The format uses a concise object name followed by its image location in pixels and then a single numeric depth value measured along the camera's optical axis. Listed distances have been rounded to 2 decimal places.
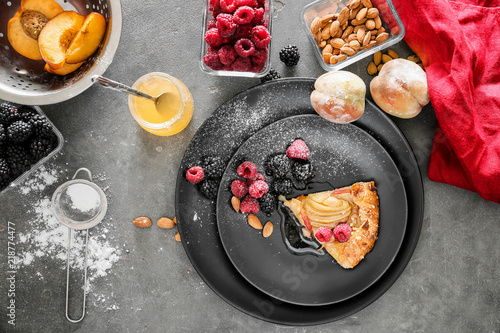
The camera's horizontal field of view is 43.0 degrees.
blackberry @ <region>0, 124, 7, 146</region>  0.70
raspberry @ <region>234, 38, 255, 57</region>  0.69
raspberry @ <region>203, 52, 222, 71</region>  0.71
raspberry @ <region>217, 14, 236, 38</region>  0.68
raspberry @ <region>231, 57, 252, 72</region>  0.70
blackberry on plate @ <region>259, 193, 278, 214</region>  0.73
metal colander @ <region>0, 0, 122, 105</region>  0.67
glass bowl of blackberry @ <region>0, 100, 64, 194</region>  0.70
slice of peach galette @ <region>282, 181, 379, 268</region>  0.74
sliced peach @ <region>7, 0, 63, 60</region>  0.70
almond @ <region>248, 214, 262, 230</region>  0.75
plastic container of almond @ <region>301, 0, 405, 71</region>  0.73
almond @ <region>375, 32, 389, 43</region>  0.73
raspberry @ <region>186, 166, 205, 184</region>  0.72
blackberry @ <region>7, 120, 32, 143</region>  0.70
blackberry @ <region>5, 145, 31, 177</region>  0.71
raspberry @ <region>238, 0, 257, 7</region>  0.70
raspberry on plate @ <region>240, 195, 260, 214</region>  0.73
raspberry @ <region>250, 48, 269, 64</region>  0.71
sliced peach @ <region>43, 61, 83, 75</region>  0.70
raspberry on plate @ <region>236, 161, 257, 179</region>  0.72
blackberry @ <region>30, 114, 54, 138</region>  0.71
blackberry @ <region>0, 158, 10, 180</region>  0.71
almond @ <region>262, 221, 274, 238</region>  0.75
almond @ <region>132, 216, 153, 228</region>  0.77
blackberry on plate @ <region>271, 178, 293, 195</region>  0.73
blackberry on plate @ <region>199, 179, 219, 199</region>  0.73
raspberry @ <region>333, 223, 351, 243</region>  0.73
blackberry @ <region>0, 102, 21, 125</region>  0.71
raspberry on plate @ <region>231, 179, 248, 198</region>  0.73
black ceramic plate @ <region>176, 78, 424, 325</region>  0.73
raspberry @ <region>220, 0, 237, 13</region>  0.69
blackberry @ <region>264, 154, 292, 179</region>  0.72
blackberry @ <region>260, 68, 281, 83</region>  0.74
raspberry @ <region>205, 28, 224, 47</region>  0.69
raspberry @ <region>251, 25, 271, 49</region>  0.69
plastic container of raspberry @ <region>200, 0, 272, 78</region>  0.70
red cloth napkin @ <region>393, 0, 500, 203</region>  0.71
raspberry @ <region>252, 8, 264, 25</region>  0.70
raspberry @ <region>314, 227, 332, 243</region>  0.73
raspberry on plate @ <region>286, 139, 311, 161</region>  0.72
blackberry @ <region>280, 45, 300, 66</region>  0.74
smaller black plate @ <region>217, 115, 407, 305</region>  0.74
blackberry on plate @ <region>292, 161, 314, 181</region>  0.73
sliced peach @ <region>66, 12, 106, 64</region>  0.68
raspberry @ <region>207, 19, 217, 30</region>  0.71
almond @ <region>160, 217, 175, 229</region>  0.77
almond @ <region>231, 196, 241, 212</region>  0.74
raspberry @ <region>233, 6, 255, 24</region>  0.68
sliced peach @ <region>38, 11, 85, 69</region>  0.69
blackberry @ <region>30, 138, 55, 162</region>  0.72
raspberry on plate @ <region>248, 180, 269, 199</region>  0.72
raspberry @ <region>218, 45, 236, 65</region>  0.70
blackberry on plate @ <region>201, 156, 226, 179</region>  0.72
